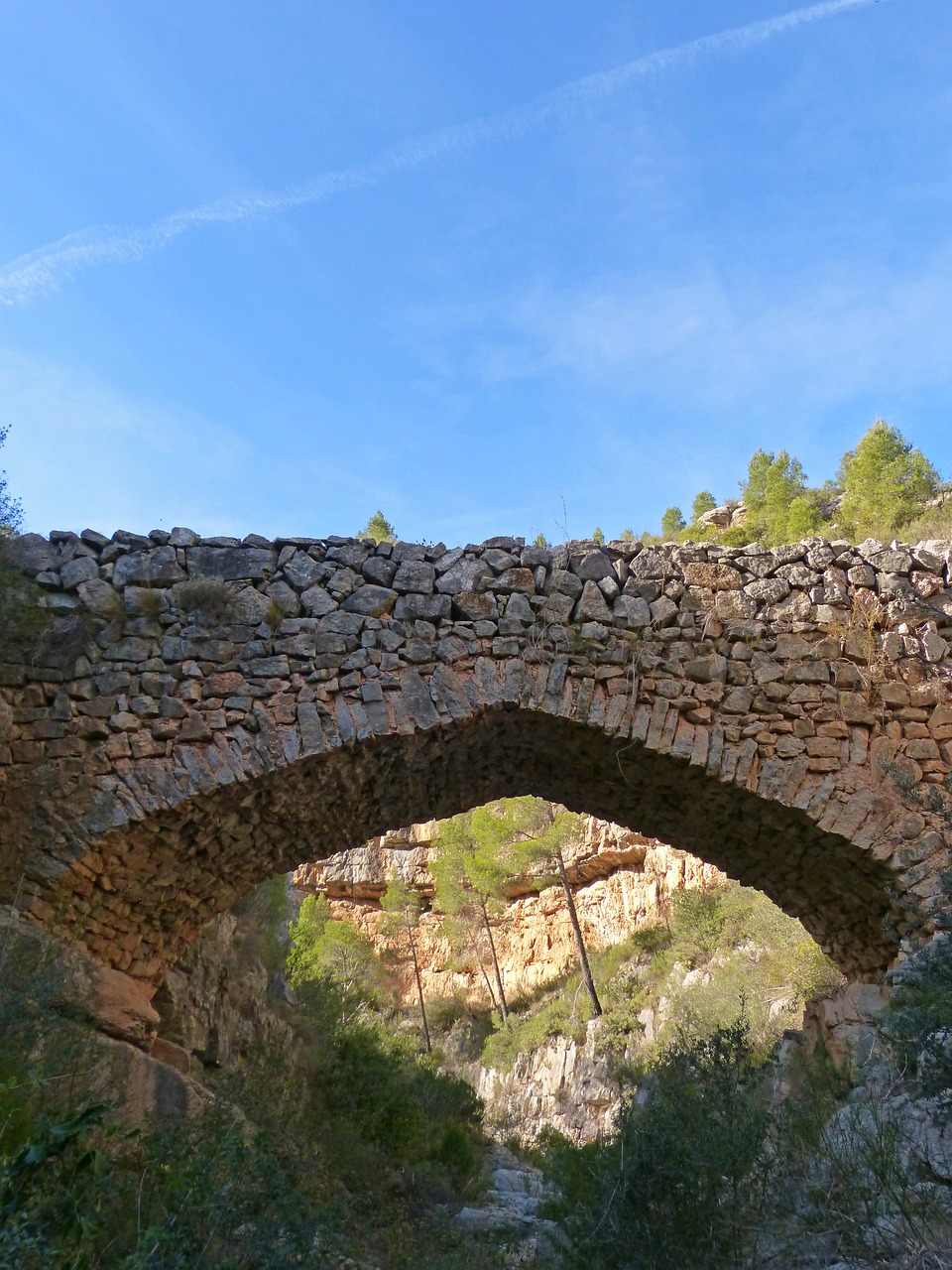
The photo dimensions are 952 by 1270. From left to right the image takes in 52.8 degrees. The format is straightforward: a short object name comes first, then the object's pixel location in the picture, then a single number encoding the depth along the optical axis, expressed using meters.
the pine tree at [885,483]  22.00
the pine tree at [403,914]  26.78
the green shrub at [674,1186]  4.34
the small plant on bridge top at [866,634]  6.34
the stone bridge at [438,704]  5.82
